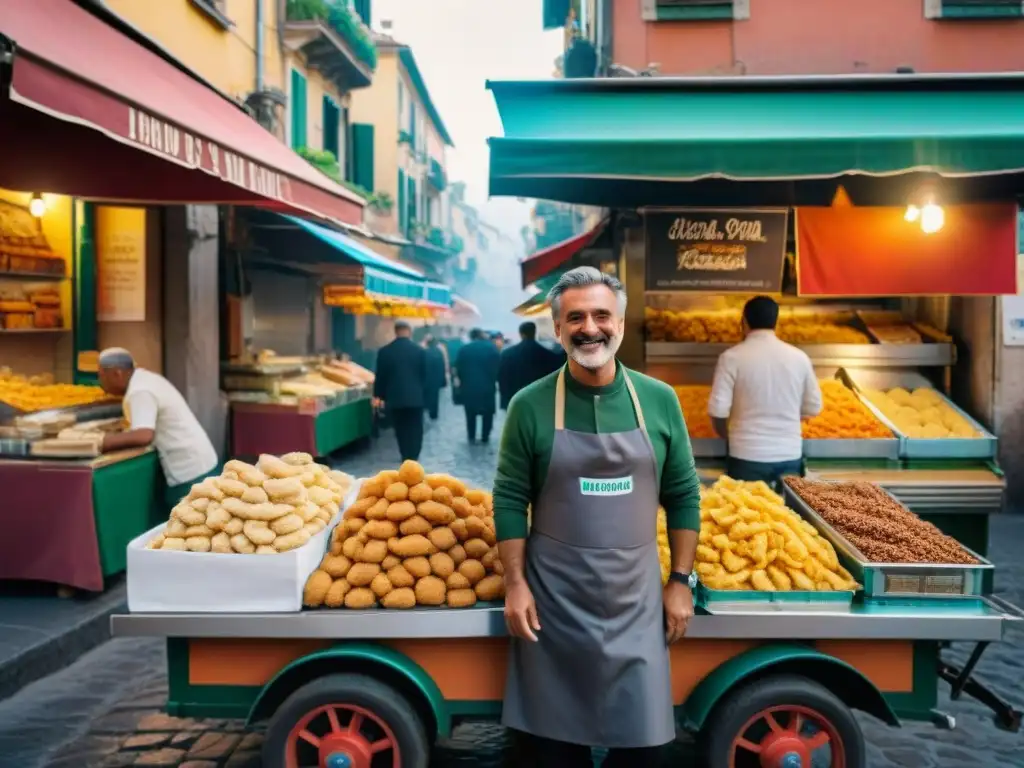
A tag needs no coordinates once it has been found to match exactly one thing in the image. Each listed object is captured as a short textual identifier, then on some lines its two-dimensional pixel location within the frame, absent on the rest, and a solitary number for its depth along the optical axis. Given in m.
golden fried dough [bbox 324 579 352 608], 3.45
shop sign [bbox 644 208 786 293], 6.87
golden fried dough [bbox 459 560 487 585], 3.54
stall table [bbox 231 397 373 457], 11.36
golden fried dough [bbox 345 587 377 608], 3.43
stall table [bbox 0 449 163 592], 5.88
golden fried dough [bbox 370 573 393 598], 3.45
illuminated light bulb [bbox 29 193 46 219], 8.21
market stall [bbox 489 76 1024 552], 5.09
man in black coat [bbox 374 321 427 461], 11.55
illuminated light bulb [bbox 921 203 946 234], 6.34
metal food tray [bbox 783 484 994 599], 3.45
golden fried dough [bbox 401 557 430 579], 3.50
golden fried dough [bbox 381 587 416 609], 3.42
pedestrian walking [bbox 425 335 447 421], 17.67
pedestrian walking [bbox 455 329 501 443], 14.53
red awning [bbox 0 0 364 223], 4.32
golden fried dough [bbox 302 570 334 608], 3.46
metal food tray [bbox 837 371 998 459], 6.80
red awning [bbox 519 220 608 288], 9.53
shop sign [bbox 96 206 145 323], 9.77
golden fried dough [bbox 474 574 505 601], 3.48
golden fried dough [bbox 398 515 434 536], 3.63
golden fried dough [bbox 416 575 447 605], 3.43
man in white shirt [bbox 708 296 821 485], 5.60
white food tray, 3.42
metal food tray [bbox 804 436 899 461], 6.80
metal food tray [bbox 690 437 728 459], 6.94
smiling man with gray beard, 2.99
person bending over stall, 6.22
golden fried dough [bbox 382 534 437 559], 3.54
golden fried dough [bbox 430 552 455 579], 3.52
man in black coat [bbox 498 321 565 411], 11.33
